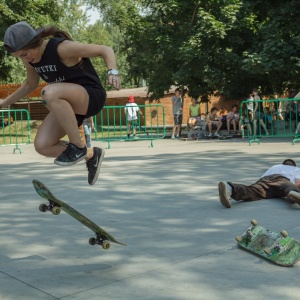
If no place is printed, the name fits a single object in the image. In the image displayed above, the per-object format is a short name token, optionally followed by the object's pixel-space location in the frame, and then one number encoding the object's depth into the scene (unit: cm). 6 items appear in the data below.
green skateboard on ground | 413
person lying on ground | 620
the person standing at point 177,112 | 2059
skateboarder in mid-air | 429
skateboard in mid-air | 424
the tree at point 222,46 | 1919
